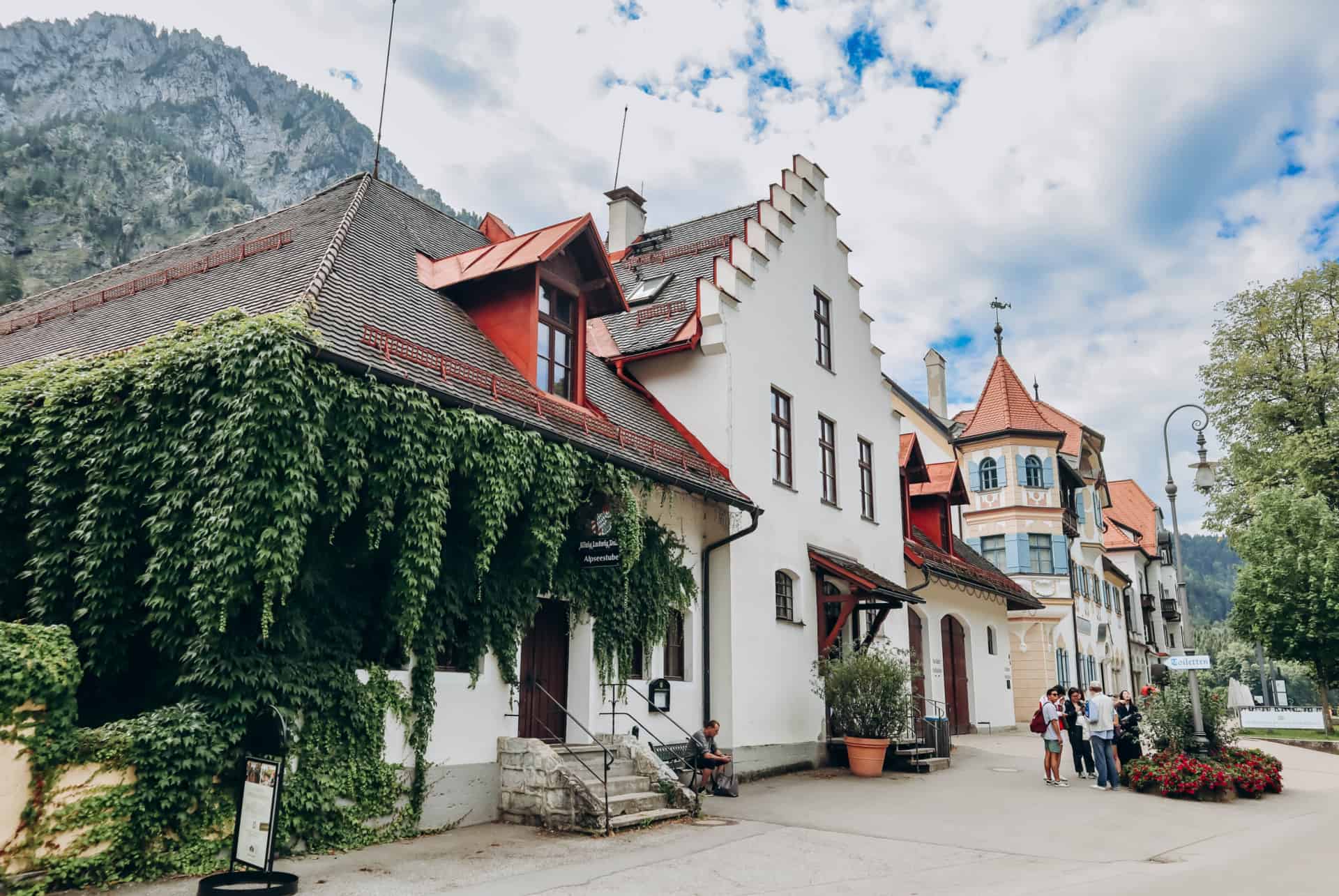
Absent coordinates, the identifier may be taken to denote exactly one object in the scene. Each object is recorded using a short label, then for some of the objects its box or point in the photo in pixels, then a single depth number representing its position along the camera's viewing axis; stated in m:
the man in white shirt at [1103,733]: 15.86
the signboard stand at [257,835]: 7.31
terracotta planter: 16.97
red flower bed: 15.06
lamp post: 15.61
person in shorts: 16.33
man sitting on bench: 13.95
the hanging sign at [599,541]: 12.49
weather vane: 38.35
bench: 14.34
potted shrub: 17.02
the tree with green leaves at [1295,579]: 29.84
